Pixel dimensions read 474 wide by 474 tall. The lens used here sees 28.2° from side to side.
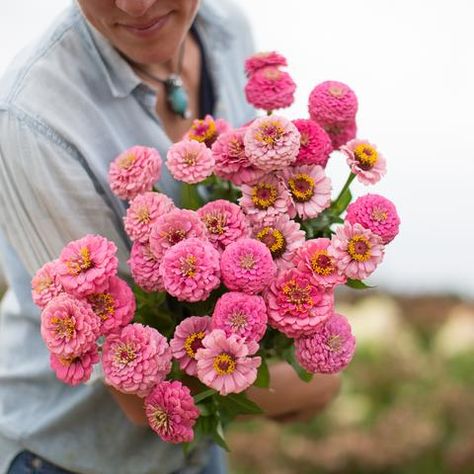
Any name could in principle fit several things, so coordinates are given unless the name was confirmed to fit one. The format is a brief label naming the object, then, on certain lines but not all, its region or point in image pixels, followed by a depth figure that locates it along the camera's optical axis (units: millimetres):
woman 1335
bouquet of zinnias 1122
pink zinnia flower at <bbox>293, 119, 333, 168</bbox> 1210
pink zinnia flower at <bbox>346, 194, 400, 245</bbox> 1141
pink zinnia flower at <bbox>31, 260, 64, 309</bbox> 1162
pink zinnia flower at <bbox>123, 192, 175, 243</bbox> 1198
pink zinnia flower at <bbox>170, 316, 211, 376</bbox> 1155
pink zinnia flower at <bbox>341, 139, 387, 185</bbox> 1200
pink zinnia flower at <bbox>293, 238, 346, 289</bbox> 1133
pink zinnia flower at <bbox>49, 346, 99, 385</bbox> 1160
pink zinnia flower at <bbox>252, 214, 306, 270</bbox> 1174
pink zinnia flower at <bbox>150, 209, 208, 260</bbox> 1168
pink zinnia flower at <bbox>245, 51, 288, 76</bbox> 1352
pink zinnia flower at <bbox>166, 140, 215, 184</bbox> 1212
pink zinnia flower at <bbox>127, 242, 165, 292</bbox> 1193
